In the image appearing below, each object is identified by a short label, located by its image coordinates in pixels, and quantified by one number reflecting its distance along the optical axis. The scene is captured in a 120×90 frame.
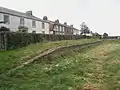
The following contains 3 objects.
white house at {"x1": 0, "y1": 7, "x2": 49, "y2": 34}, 19.15
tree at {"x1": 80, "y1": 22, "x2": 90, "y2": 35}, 38.87
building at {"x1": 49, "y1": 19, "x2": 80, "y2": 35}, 29.26
